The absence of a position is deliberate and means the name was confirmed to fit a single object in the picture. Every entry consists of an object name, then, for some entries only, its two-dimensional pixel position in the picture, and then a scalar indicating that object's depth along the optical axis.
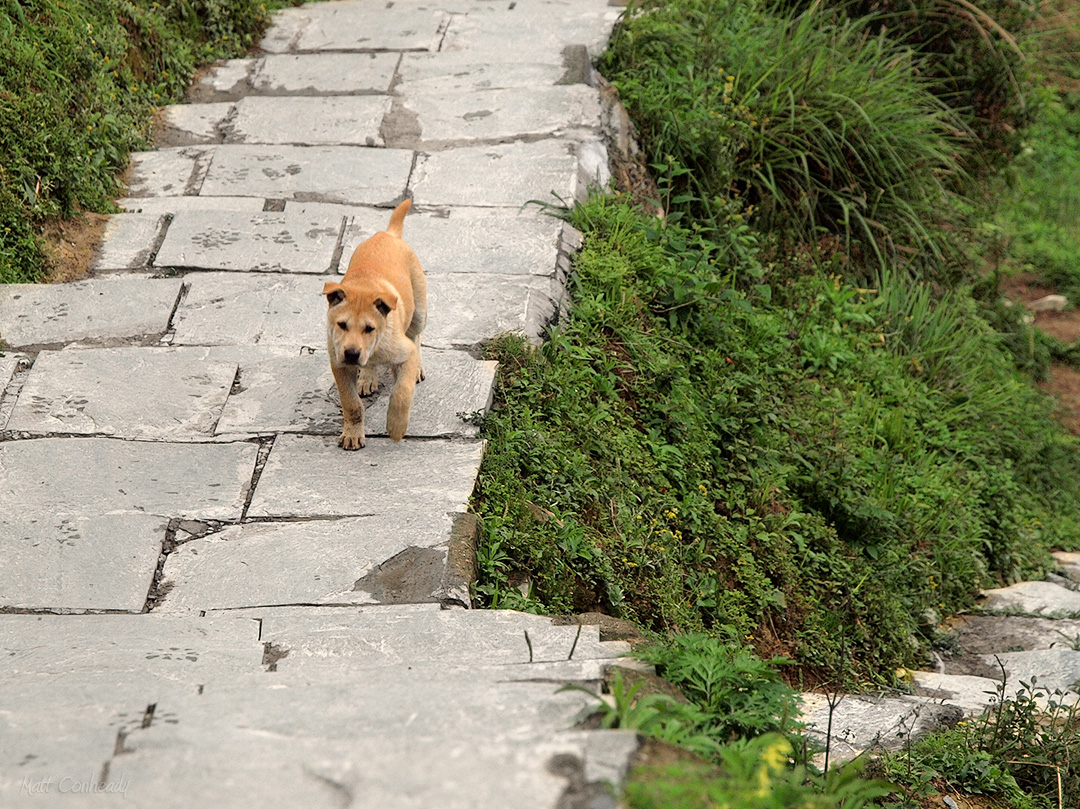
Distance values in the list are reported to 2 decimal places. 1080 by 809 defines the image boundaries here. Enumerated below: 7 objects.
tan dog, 8.52
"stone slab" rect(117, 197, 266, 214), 12.95
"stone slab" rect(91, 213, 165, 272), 11.91
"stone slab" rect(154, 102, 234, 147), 14.55
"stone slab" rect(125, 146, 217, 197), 13.40
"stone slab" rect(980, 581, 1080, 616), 11.66
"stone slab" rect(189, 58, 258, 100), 15.62
